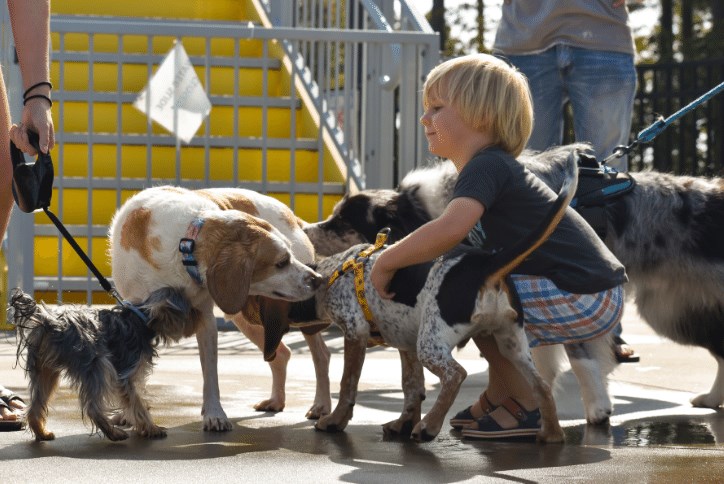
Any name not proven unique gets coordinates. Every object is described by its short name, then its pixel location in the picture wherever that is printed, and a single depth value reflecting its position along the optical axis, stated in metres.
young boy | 7.92
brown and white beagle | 8.30
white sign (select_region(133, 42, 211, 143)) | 16.38
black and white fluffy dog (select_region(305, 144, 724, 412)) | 9.61
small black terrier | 7.66
